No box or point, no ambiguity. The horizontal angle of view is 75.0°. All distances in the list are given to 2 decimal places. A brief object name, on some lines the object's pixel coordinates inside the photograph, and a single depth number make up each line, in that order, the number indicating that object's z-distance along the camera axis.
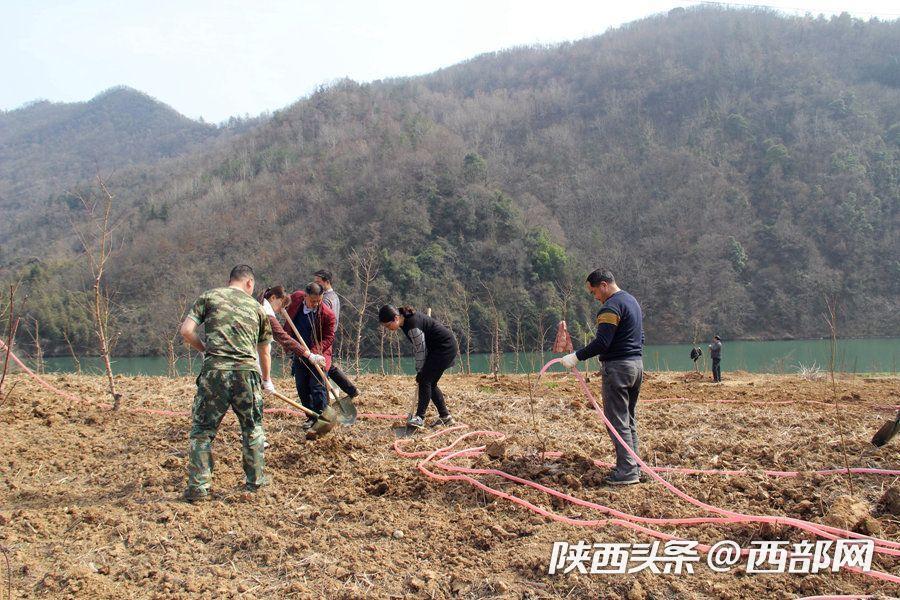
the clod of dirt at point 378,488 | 4.00
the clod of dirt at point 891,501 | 3.39
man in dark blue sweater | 4.00
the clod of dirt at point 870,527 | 3.07
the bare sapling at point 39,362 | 11.18
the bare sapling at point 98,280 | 5.53
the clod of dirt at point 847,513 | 3.11
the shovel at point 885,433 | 4.64
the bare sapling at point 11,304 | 3.54
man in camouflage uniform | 3.70
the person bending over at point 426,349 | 5.39
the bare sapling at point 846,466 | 3.84
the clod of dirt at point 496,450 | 4.52
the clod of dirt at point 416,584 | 2.77
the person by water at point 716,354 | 12.56
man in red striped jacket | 5.47
